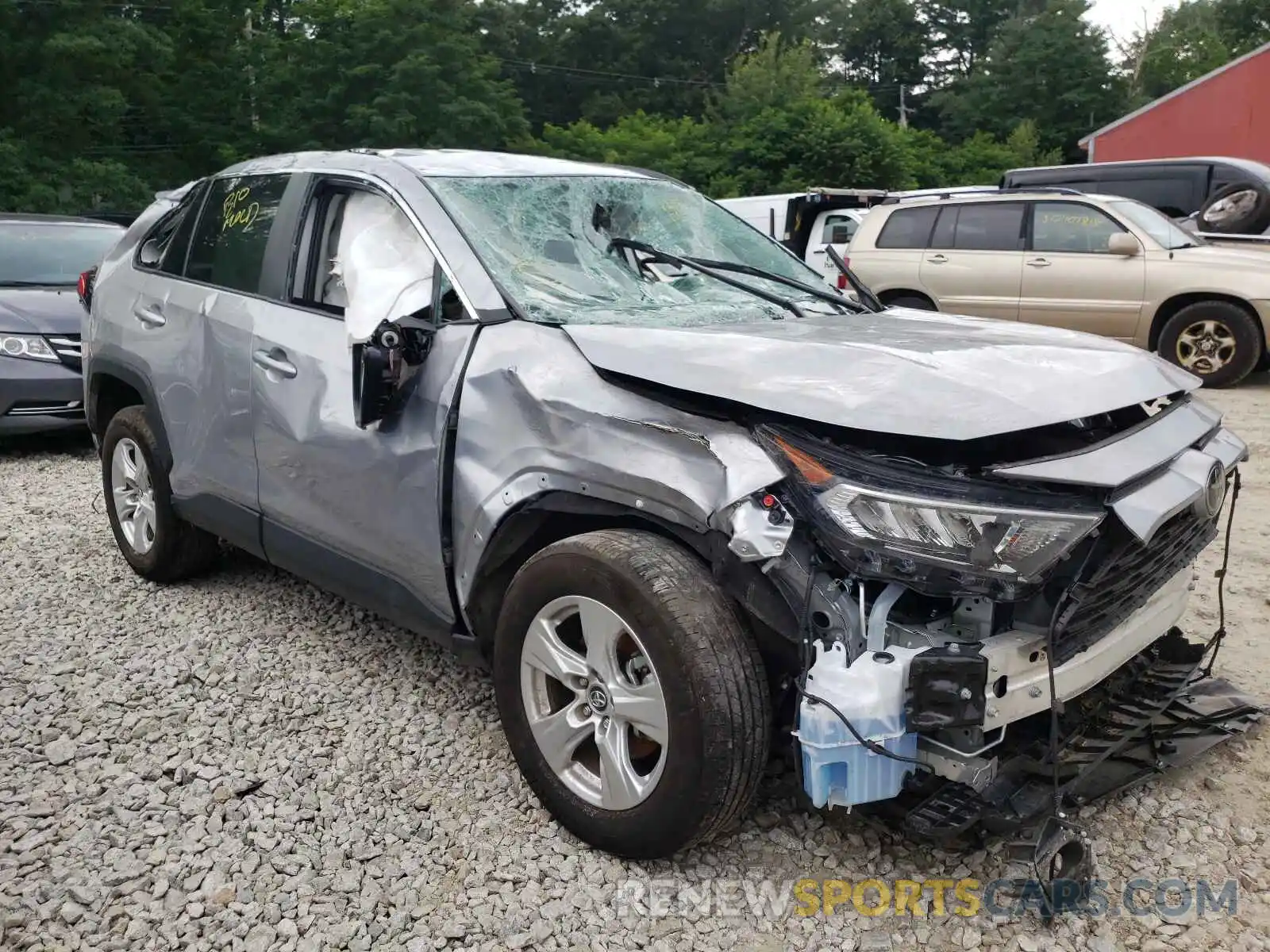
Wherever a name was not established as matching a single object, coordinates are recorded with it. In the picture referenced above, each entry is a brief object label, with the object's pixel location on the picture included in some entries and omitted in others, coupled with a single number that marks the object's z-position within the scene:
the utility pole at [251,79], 29.69
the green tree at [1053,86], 46.53
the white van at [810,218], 14.72
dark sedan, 7.11
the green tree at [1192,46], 47.94
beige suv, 8.90
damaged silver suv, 2.27
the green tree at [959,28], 59.03
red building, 23.09
